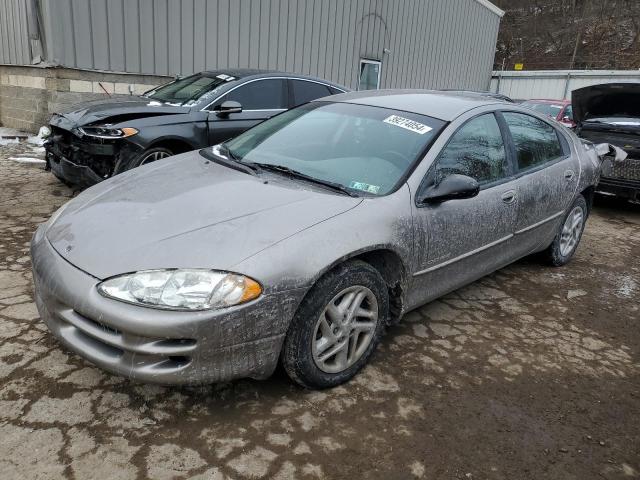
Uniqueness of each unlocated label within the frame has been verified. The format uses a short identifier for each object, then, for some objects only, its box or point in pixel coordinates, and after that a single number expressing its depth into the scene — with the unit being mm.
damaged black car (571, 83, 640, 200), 6371
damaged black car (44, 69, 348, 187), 4938
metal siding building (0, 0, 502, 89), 8117
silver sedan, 2084
